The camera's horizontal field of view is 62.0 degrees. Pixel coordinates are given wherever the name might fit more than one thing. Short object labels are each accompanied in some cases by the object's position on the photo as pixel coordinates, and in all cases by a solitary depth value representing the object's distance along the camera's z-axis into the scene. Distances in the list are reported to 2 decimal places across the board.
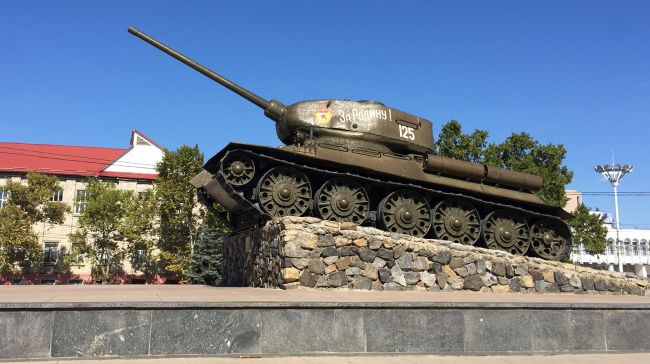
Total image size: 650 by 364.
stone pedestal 13.04
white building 71.00
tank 13.80
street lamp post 44.06
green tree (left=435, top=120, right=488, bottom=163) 32.97
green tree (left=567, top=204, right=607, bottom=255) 33.34
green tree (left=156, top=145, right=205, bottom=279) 37.78
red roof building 41.94
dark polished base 6.20
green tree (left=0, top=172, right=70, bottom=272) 37.62
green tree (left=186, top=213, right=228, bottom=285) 32.38
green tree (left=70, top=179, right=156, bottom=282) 37.97
